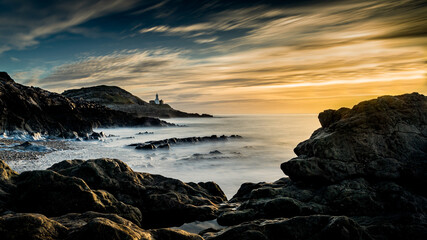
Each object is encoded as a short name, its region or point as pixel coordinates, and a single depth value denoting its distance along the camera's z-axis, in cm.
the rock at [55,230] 344
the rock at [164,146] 2808
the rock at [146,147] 2720
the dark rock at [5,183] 598
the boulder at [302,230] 428
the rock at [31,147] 2012
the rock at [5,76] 4706
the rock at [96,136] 3412
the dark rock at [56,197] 611
